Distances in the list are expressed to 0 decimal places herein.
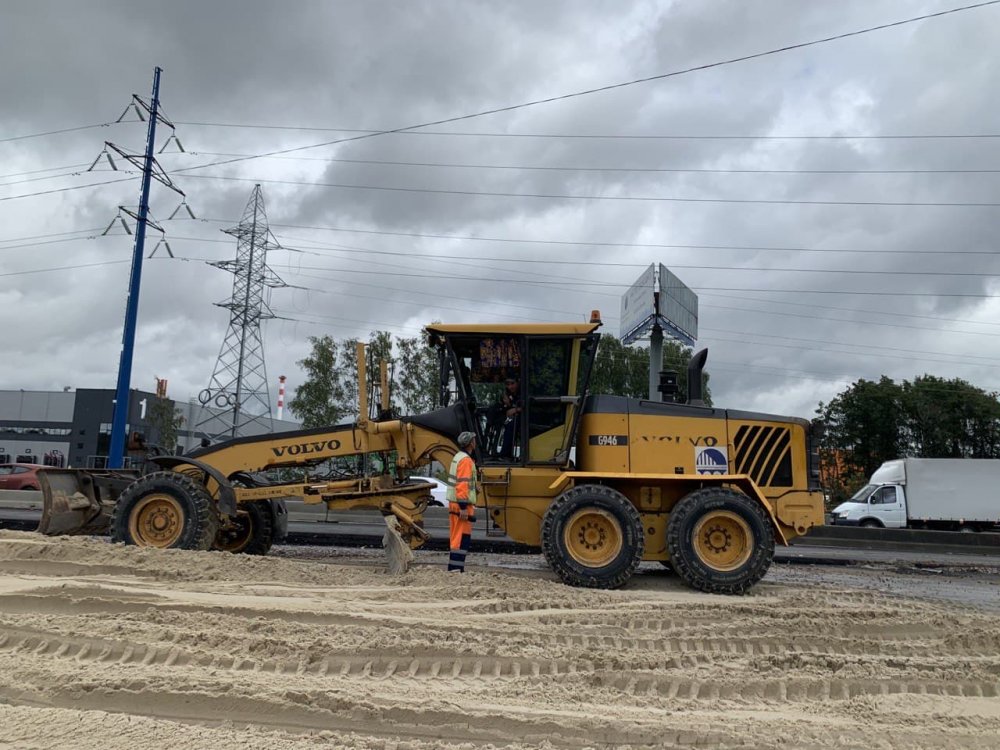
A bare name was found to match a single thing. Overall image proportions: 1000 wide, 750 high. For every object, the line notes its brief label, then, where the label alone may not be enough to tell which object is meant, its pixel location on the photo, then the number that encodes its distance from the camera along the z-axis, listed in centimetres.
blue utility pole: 2206
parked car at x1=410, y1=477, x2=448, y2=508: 2028
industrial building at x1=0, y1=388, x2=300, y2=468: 5103
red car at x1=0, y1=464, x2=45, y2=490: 2414
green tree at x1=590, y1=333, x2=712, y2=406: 3734
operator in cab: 815
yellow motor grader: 745
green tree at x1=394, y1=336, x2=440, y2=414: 2973
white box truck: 2498
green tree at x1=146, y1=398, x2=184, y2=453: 4156
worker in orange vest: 761
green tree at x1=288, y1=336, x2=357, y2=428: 2988
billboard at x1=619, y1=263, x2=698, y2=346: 2441
